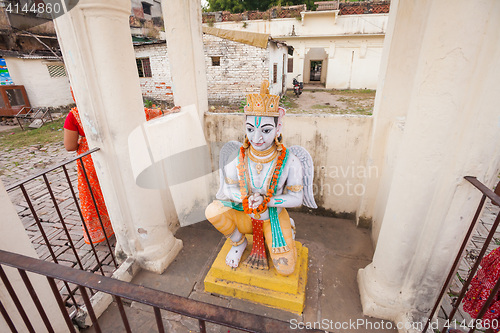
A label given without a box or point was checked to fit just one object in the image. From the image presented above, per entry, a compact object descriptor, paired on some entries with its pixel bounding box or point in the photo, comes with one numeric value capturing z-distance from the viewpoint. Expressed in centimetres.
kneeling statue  232
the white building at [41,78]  1196
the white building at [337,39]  1728
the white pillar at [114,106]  218
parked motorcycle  1641
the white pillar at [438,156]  164
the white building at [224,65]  1154
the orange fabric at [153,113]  372
